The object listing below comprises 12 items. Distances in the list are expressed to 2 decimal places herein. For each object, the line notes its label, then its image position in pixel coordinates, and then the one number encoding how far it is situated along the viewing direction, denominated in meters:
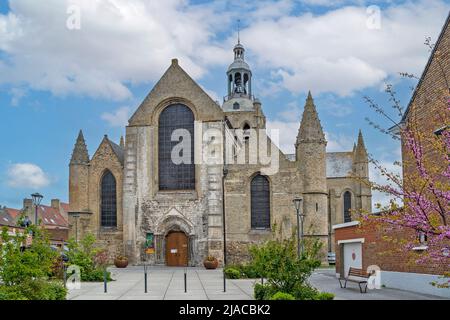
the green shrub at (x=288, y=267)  14.35
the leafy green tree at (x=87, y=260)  23.41
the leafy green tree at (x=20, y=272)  12.82
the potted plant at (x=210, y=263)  32.91
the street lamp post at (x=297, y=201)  24.46
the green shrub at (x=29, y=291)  12.41
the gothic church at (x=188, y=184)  35.31
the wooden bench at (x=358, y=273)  20.76
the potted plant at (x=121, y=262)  34.09
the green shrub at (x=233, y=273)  25.26
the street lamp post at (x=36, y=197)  25.02
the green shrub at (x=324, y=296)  14.23
